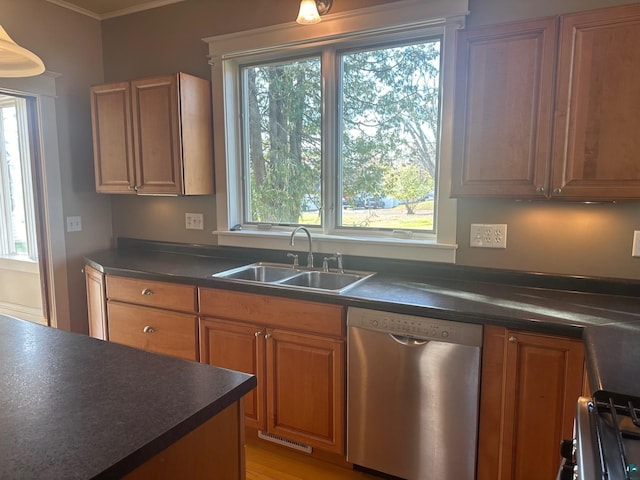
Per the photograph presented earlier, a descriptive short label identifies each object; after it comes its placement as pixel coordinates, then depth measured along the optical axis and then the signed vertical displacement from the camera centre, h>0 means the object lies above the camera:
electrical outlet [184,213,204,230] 3.04 -0.19
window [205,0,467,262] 2.31 +0.37
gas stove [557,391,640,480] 0.79 -0.49
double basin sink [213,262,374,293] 2.41 -0.47
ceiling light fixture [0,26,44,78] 1.22 +0.41
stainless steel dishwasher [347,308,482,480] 1.75 -0.84
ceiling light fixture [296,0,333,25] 1.87 +0.77
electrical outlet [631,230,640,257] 1.91 -0.22
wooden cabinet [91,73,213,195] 2.70 +0.38
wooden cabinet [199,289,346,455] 2.02 -0.80
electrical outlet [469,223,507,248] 2.16 -0.21
